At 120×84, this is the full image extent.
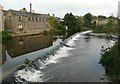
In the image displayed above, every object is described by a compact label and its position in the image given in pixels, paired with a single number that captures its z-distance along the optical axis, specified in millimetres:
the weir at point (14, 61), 7093
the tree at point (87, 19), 45616
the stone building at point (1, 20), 20879
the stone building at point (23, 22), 22722
